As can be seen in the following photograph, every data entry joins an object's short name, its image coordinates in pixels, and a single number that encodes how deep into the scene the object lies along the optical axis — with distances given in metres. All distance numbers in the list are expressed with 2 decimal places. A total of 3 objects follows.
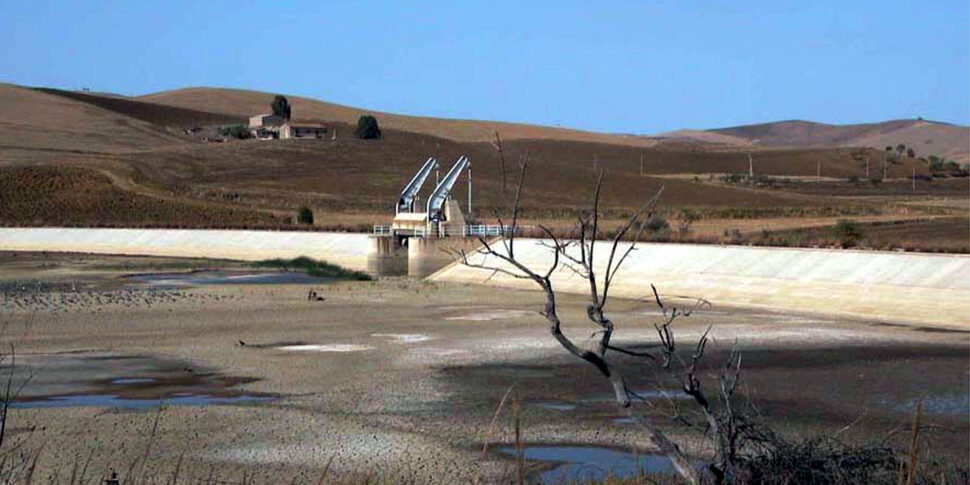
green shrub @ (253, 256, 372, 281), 55.62
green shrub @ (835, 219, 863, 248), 50.47
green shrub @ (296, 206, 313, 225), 82.41
